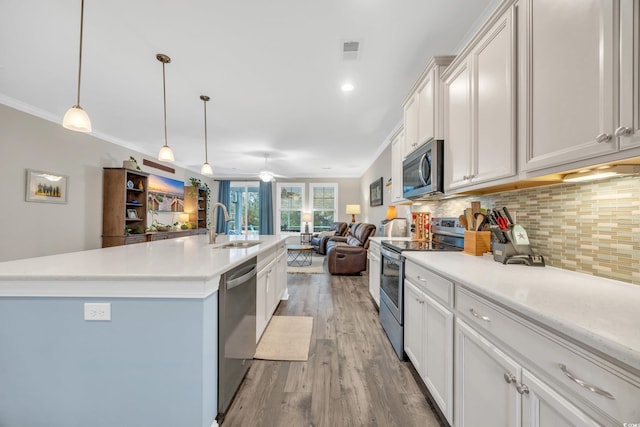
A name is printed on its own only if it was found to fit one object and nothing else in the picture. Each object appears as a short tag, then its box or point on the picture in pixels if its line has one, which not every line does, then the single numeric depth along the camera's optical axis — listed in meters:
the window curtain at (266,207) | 8.55
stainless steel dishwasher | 1.40
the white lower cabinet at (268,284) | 2.22
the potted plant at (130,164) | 4.74
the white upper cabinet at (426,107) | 2.01
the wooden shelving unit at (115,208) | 4.45
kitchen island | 1.23
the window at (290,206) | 8.75
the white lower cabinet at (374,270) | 3.00
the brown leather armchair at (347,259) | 4.97
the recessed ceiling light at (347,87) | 2.79
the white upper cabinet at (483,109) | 1.28
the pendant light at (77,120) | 1.81
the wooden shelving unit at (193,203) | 7.08
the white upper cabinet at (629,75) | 0.75
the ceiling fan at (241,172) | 6.30
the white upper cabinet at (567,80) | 0.83
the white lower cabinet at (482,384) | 0.89
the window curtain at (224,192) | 8.78
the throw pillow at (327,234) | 7.60
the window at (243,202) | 8.90
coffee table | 5.81
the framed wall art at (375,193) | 5.60
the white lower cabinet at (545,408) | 0.65
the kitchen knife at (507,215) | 1.59
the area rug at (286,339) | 2.15
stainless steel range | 2.06
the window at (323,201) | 8.69
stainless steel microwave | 2.01
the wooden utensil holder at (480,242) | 1.74
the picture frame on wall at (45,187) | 3.30
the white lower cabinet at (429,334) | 1.32
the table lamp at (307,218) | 8.35
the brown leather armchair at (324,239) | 7.23
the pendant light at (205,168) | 3.36
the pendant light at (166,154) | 2.89
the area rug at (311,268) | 5.35
